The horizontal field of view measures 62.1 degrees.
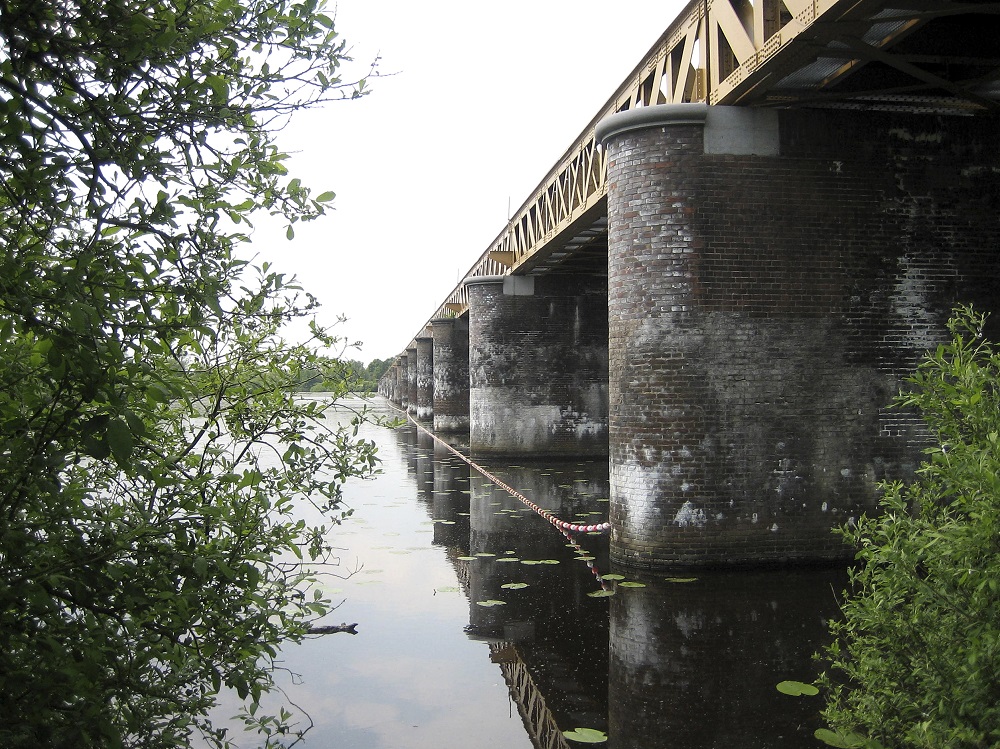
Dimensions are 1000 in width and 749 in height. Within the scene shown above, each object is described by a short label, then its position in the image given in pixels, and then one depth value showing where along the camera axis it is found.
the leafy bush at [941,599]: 2.91
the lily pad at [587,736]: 4.80
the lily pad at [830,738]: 4.60
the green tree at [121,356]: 2.32
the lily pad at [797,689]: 5.43
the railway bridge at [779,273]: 8.92
